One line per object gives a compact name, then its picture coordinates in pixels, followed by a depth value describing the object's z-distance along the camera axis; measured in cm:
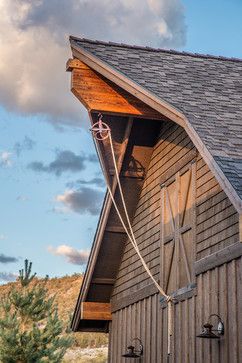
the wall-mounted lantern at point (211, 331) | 942
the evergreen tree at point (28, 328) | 2142
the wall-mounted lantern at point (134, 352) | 1262
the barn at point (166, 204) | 955
